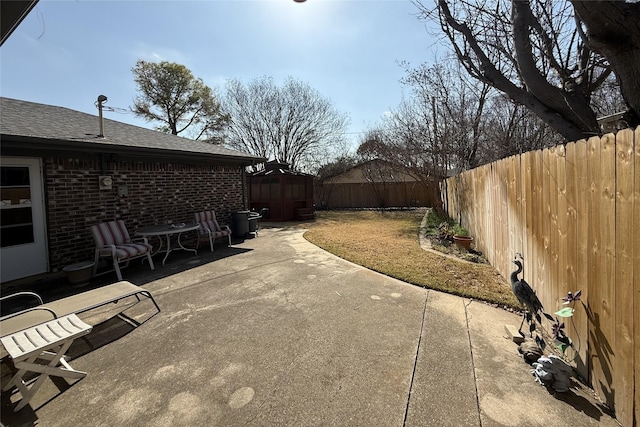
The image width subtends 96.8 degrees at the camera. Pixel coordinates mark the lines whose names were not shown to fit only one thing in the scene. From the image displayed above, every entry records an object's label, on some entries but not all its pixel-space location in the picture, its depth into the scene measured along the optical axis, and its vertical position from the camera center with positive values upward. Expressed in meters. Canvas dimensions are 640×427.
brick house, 4.85 +0.68
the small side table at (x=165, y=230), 5.92 -0.41
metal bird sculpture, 2.66 -0.95
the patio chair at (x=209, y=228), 7.28 -0.50
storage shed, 14.23 +0.70
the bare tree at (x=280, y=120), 22.88 +7.18
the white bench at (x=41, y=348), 2.22 -1.07
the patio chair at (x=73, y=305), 2.77 -1.04
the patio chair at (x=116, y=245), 5.19 -0.62
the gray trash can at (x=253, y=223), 9.48 -0.49
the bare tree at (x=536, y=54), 4.51 +2.89
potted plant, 6.83 -1.00
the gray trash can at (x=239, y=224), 9.11 -0.49
